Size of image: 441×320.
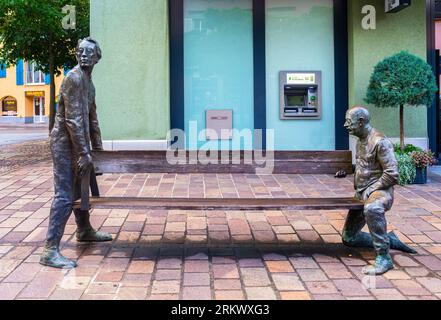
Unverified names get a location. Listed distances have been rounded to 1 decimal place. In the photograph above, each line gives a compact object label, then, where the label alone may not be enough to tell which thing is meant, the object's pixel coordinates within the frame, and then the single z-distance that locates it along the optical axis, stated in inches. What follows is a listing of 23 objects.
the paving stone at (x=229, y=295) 137.9
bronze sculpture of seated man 159.8
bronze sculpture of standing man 163.2
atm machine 386.3
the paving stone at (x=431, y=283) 144.3
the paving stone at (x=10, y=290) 139.2
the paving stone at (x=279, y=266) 160.9
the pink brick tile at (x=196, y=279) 148.4
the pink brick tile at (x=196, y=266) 160.6
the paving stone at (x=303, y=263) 164.6
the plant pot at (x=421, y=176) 312.7
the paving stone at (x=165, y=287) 143.1
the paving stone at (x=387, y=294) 137.5
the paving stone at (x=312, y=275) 152.9
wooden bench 176.6
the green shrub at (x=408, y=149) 323.9
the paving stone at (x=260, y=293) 138.3
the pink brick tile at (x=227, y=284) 145.3
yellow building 1708.9
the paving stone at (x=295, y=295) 138.3
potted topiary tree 313.6
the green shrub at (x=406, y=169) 309.6
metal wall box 390.6
